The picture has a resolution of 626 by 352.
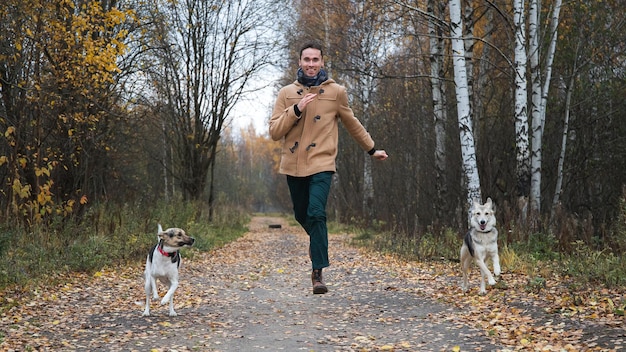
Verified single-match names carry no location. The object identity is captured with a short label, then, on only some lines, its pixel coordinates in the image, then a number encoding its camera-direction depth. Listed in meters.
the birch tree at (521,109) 12.70
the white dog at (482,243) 7.81
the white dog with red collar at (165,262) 6.97
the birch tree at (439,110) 15.43
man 6.46
